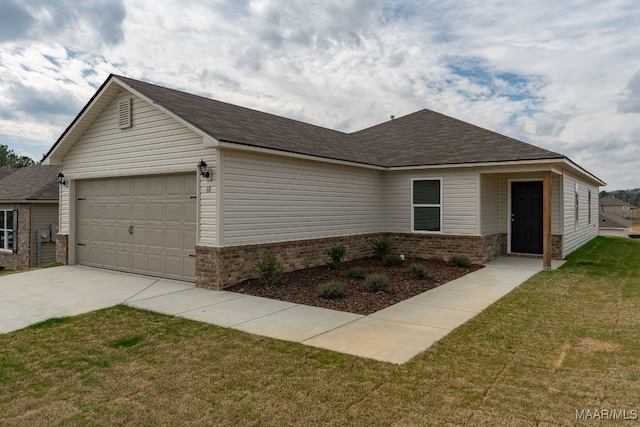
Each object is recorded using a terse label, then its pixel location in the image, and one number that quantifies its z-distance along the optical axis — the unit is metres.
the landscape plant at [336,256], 10.84
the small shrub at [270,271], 8.77
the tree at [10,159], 51.62
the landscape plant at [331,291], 7.78
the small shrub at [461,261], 11.67
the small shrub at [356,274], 9.73
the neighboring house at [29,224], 16.89
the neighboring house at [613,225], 40.29
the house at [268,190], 8.97
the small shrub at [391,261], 11.70
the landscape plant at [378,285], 8.27
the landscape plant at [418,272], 9.73
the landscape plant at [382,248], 12.91
